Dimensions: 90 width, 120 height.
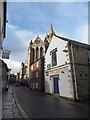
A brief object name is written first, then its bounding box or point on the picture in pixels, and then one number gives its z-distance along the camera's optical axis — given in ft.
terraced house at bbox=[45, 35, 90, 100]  30.60
